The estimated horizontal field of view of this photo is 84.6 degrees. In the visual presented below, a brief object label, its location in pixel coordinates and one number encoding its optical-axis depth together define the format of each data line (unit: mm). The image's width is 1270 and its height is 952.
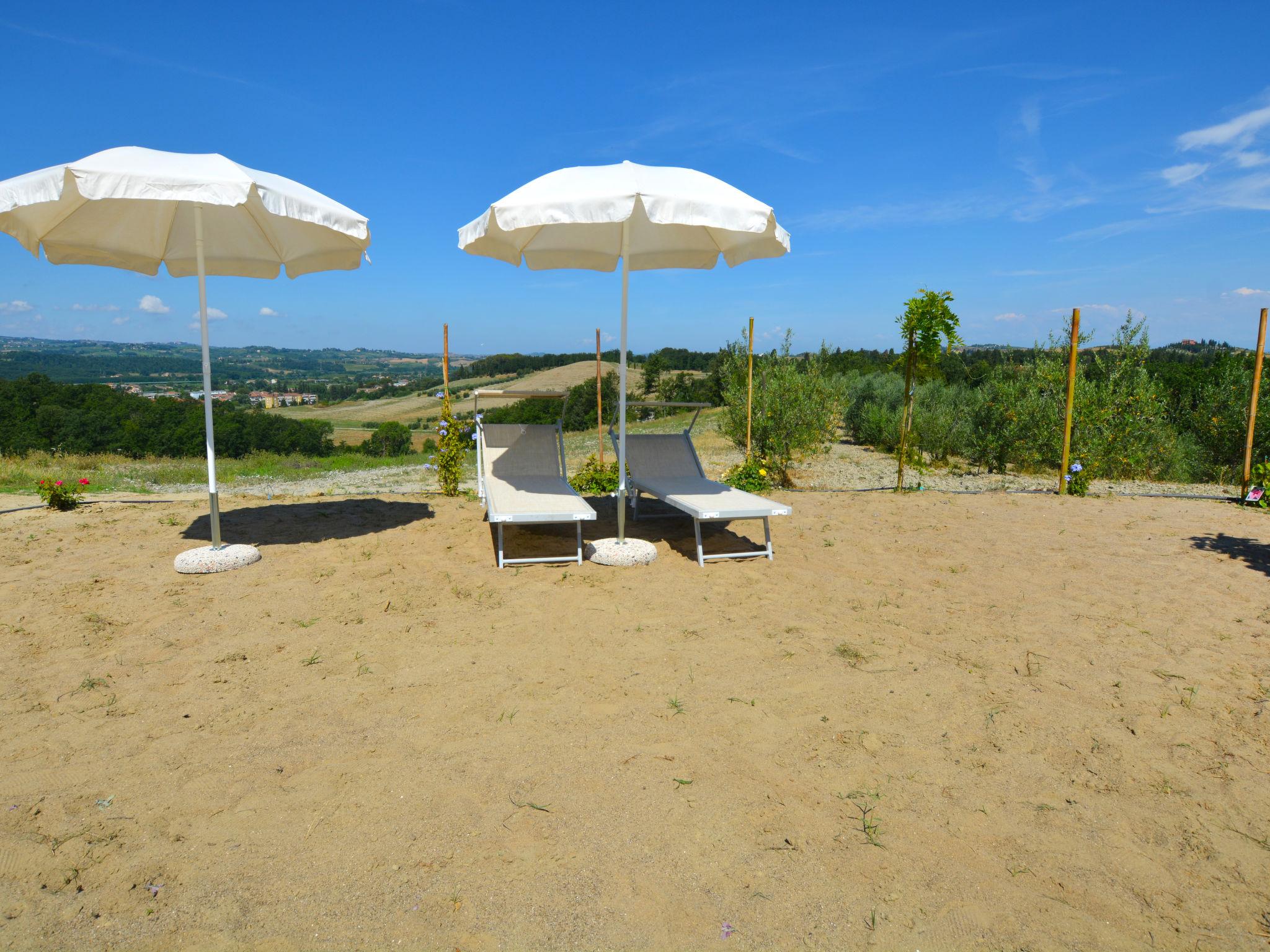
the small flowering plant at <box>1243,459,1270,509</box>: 5430
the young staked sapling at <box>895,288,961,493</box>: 7852
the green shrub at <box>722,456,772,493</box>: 8172
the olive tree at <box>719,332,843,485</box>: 9547
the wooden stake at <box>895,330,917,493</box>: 8094
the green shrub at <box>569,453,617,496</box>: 7762
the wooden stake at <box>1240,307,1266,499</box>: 7035
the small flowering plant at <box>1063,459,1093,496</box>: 7828
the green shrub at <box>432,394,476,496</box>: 7562
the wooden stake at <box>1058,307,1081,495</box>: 7555
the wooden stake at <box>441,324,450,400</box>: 7680
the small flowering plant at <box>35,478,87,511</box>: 6332
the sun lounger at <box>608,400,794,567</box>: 4852
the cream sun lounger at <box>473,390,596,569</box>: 4984
